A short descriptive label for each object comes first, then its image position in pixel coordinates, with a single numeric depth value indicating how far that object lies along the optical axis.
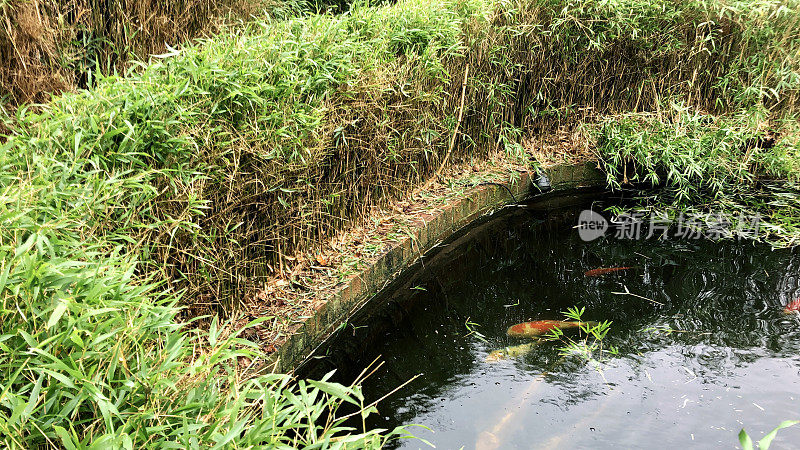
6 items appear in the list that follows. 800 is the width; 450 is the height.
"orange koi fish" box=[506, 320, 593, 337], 3.61
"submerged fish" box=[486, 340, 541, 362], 3.39
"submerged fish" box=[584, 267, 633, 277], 4.31
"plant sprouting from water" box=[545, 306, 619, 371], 3.37
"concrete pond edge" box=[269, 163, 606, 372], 3.28
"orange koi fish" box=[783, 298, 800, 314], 3.76
